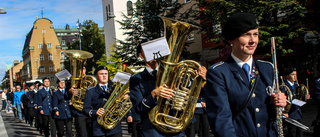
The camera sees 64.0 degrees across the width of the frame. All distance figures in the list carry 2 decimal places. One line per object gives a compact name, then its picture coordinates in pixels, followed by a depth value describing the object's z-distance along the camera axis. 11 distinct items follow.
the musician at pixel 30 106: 12.73
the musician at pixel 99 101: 4.83
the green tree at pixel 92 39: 38.92
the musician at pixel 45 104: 8.83
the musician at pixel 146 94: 3.22
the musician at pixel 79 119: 6.57
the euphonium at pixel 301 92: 6.28
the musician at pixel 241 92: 1.91
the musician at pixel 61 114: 7.67
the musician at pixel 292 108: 5.54
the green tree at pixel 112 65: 24.74
